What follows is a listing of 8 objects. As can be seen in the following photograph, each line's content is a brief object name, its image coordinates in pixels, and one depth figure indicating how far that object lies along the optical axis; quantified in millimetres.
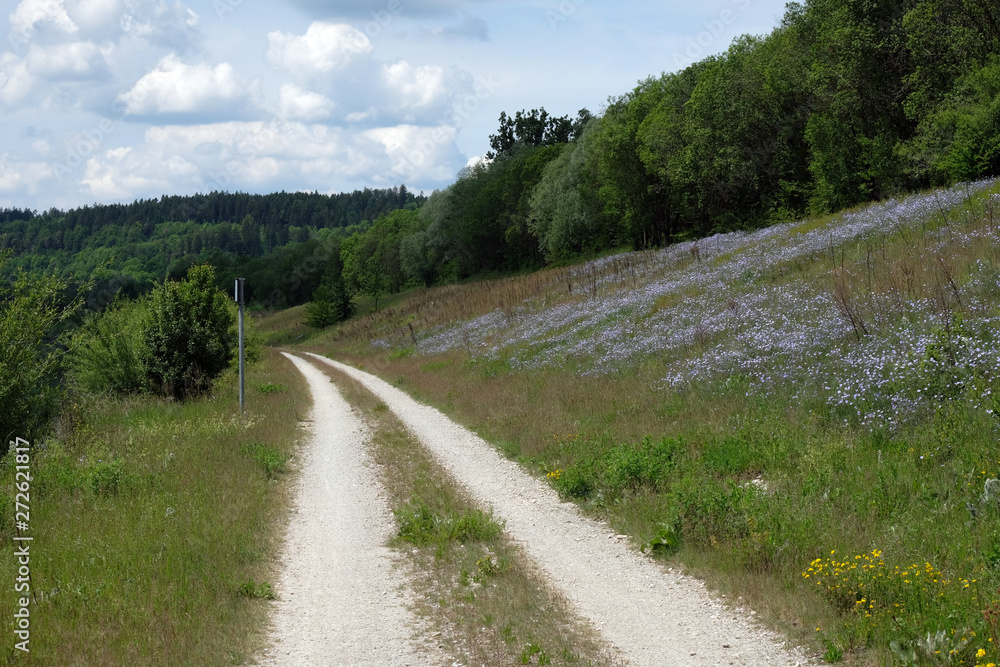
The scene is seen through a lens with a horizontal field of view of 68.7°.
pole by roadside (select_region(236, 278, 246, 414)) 18017
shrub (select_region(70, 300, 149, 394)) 24266
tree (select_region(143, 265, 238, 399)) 24047
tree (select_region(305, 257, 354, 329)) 86375
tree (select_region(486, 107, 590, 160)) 110500
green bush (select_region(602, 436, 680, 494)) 10492
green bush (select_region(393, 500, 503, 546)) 9234
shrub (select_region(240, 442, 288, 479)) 13297
